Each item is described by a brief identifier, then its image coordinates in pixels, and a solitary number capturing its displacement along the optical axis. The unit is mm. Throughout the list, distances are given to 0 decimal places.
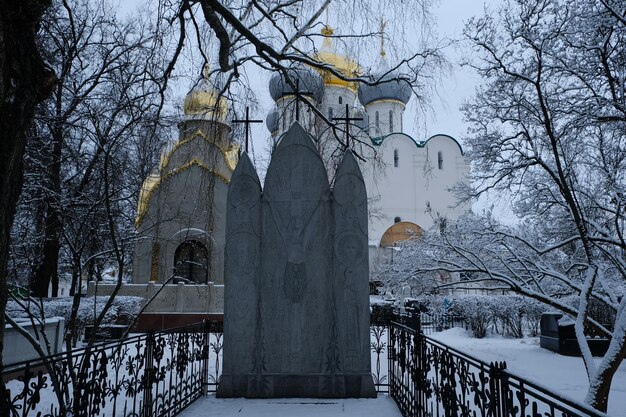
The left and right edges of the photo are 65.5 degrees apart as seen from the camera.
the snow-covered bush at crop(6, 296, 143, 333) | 13381
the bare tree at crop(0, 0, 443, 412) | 3240
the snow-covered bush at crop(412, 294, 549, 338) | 17125
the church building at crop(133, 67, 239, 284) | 20453
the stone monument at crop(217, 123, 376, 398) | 6402
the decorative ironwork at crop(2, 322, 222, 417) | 3995
